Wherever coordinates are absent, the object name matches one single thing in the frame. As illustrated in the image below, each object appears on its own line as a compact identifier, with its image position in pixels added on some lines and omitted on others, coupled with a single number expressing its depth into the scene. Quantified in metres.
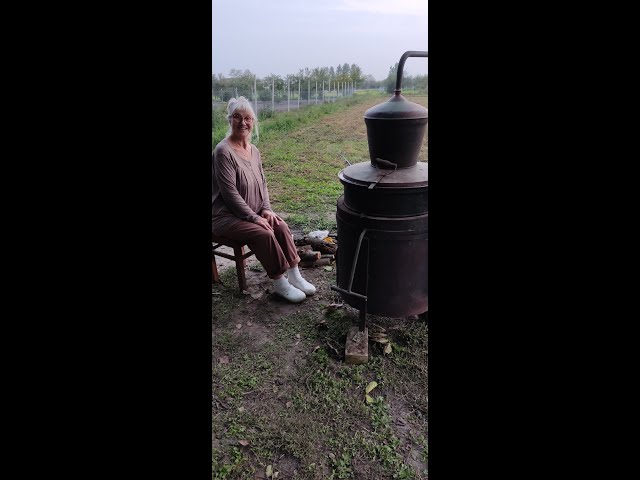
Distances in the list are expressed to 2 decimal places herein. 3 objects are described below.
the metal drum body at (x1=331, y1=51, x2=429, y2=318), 2.88
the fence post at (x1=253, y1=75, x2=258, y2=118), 17.49
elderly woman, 3.66
